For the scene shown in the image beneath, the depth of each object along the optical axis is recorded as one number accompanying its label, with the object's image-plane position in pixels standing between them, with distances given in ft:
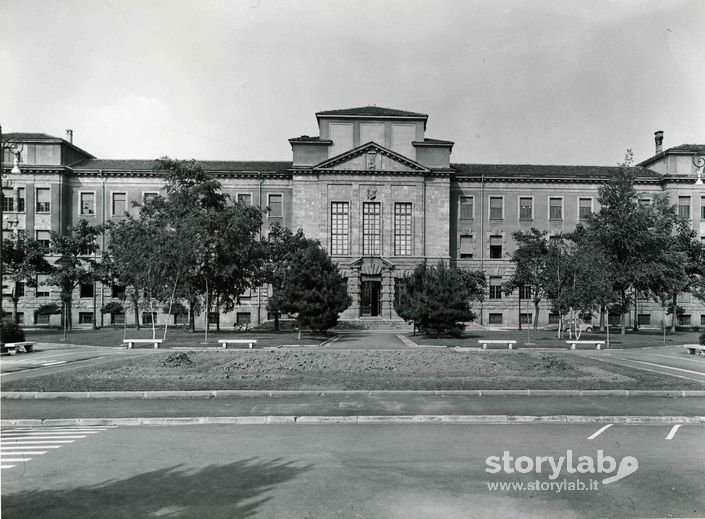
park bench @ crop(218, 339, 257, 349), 92.35
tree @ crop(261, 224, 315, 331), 137.49
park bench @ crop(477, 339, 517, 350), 93.23
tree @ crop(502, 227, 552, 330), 137.66
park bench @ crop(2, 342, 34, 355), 84.11
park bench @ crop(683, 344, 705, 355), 87.03
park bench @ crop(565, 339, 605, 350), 97.04
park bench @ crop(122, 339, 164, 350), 95.14
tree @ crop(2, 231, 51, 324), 135.54
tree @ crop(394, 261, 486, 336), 114.21
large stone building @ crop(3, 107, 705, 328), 176.96
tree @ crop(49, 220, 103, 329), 142.10
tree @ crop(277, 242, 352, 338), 112.78
